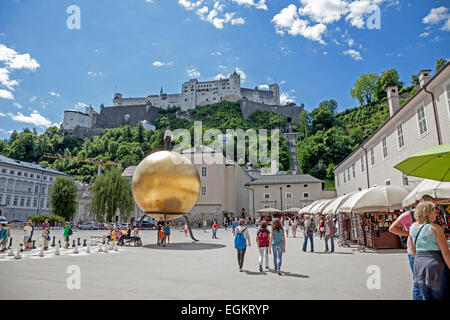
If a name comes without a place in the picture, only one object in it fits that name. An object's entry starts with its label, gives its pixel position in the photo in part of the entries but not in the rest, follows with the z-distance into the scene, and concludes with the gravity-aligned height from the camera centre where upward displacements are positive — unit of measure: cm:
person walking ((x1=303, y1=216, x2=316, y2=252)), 1312 -76
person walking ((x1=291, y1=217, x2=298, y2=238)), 2468 -109
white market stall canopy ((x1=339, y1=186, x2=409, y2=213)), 1183 +73
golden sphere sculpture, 1266 +143
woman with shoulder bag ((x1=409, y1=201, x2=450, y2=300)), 330 -48
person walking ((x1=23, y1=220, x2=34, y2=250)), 1347 -102
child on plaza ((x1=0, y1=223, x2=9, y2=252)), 1280 -99
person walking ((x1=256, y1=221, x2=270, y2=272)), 811 -67
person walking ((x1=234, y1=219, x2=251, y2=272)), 819 -74
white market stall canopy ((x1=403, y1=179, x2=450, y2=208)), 855 +82
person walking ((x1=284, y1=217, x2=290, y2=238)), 2365 -75
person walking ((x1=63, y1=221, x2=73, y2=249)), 1449 -87
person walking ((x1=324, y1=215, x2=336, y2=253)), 1315 -60
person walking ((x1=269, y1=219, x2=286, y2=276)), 800 -69
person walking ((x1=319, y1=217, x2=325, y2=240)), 1948 -69
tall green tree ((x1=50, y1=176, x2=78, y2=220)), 4247 +260
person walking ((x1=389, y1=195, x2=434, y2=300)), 442 -14
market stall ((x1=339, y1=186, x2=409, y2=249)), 1193 +18
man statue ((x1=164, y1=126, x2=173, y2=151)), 1638 +446
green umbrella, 468 +92
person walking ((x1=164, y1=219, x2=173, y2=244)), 1613 -89
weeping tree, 3516 +237
